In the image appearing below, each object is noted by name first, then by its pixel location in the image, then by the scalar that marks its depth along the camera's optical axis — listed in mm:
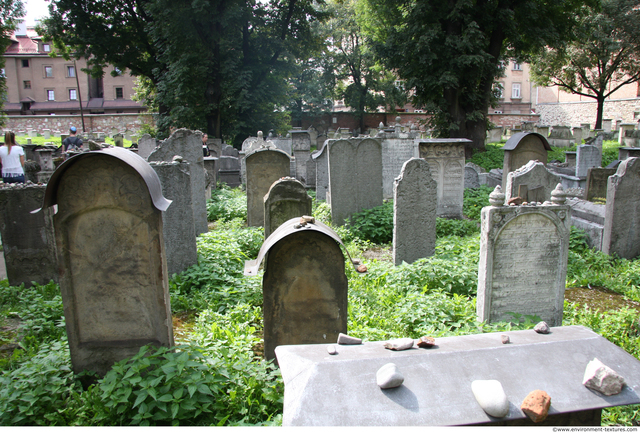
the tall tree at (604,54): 27984
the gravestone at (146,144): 16047
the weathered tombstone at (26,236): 6016
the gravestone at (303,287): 3674
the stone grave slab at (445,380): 2055
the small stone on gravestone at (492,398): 2057
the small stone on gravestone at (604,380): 2184
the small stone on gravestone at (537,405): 2059
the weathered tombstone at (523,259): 4637
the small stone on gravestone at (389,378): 2125
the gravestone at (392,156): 11797
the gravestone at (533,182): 7191
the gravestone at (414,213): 6781
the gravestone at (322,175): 11523
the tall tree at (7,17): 22359
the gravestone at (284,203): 6496
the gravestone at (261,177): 9305
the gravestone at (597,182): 10000
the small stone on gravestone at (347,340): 2607
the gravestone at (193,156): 8336
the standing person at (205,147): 15434
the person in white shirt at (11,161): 8711
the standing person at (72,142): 13290
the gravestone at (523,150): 9773
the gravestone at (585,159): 13727
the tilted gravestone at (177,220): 6273
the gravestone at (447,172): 9875
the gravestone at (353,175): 9352
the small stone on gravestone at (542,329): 2703
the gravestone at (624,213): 6789
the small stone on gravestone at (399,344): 2455
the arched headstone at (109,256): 3436
